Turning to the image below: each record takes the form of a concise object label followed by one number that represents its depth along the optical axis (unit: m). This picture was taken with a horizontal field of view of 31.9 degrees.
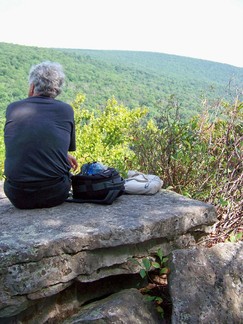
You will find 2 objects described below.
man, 3.36
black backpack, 3.63
